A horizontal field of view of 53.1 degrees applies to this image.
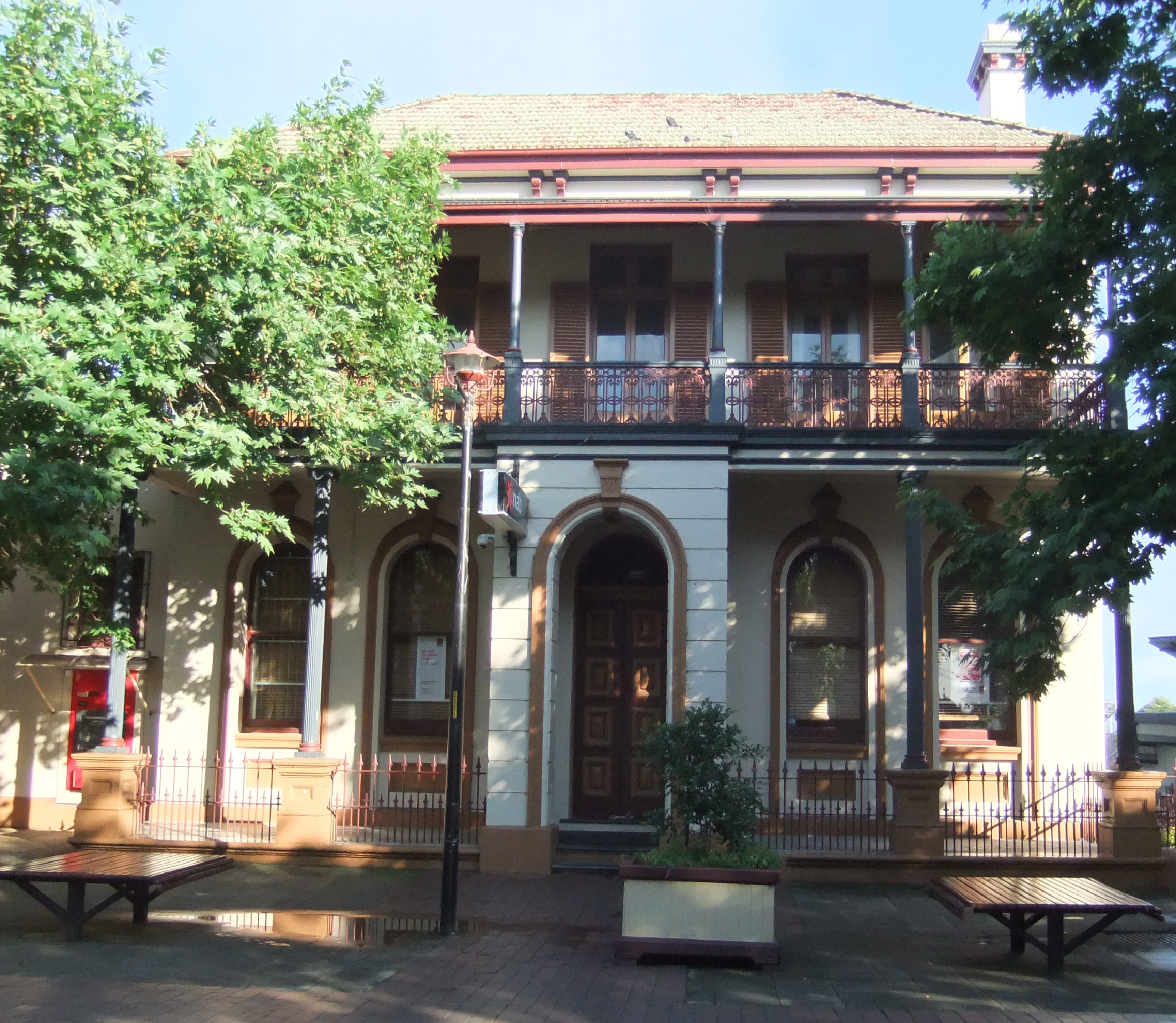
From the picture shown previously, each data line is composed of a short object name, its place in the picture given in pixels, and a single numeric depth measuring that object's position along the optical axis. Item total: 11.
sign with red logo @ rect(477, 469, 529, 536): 12.06
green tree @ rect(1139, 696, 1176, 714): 38.12
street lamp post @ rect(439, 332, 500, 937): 9.74
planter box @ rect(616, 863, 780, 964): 8.61
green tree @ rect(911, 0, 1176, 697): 8.16
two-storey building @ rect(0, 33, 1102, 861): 13.52
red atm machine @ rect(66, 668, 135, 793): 15.23
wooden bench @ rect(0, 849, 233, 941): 8.76
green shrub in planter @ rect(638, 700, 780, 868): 8.94
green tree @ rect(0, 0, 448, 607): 9.91
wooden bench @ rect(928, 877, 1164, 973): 8.06
